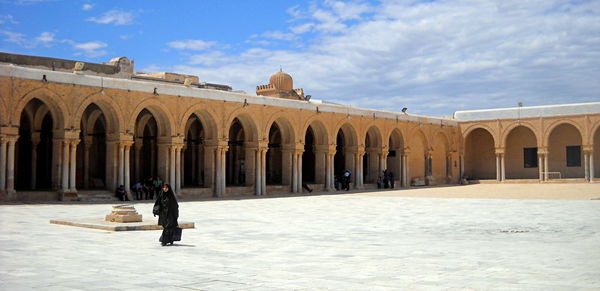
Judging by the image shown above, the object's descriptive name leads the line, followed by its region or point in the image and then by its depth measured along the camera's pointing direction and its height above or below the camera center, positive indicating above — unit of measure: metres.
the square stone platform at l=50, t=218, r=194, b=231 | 11.12 -1.08
